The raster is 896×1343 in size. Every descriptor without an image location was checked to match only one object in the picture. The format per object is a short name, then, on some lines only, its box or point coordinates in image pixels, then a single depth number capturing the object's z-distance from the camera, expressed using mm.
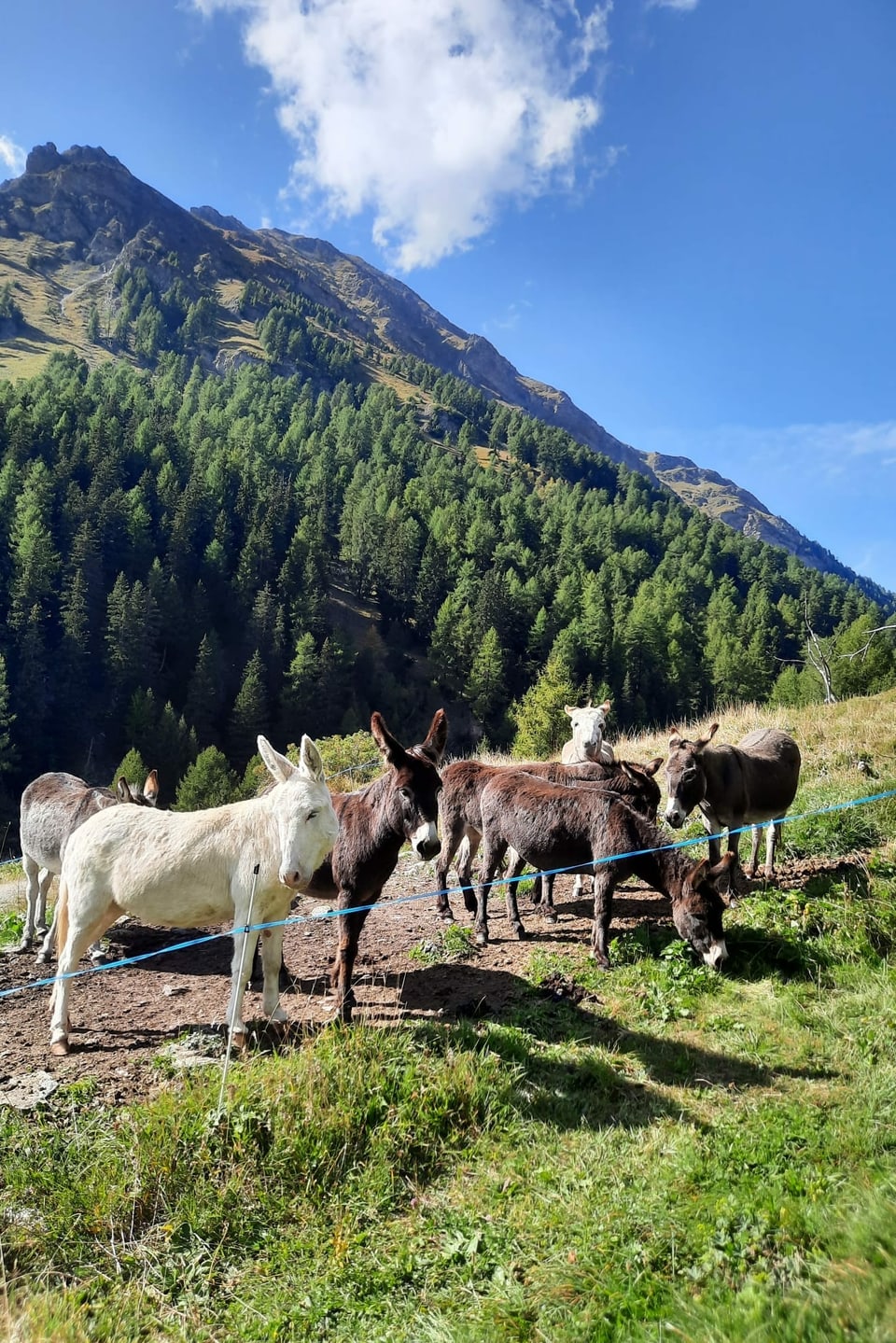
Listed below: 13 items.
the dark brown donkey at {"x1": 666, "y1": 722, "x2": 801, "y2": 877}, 7465
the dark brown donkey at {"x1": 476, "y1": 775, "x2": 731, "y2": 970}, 6199
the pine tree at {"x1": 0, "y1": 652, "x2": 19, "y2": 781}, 54594
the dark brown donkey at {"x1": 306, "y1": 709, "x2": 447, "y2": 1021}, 5348
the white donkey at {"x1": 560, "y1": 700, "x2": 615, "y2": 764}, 11070
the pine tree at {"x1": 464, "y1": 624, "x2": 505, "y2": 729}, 77812
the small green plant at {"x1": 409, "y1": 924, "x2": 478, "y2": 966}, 7004
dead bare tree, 23750
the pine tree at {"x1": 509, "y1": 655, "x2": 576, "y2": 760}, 55662
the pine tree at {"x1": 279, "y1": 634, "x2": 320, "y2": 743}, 72750
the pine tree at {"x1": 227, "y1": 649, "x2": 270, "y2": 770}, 67688
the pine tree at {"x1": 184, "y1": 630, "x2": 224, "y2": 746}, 69188
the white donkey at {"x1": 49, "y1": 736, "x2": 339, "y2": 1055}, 4988
